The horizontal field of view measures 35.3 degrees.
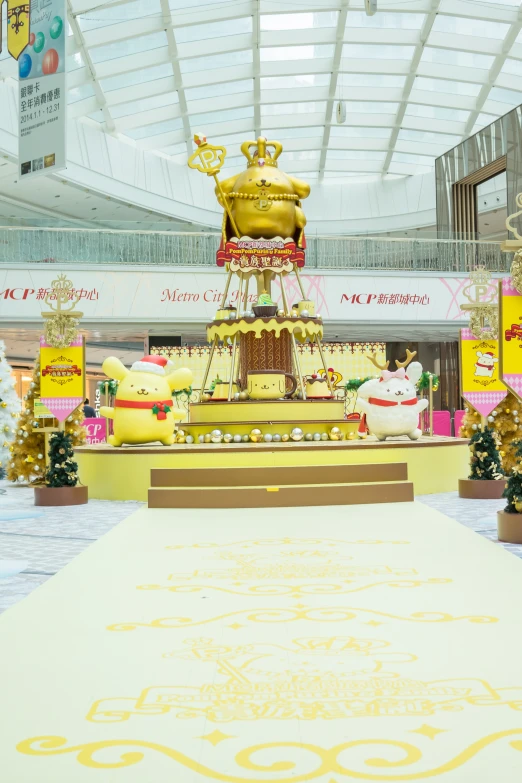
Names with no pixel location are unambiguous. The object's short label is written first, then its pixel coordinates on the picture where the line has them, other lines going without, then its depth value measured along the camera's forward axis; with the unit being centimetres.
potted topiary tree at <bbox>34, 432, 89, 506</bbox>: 789
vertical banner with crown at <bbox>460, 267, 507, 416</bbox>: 792
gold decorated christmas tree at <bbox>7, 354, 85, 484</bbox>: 969
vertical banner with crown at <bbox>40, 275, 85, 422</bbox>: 823
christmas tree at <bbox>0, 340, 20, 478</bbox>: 902
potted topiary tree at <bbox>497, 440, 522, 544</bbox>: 507
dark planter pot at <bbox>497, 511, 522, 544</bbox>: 506
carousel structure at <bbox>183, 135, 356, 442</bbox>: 935
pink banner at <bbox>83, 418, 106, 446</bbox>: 1421
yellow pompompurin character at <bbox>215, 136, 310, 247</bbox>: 1005
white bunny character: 874
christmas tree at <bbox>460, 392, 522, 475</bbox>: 830
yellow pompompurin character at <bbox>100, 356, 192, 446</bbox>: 849
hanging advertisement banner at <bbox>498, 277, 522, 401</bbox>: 508
